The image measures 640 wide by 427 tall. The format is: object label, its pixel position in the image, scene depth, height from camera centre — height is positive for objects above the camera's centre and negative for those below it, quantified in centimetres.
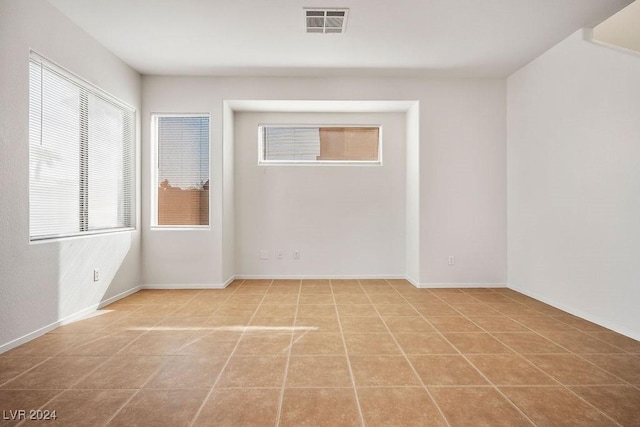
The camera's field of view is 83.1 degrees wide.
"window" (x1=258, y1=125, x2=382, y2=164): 563 +111
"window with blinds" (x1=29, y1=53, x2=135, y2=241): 312 +60
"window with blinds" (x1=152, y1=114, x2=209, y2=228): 502 +63
